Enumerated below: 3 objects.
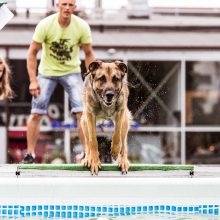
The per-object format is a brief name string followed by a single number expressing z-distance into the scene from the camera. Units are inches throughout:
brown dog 261.6
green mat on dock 268.9
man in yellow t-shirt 326.0
